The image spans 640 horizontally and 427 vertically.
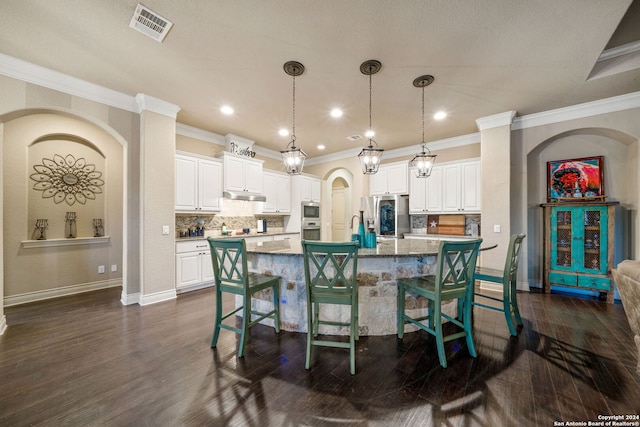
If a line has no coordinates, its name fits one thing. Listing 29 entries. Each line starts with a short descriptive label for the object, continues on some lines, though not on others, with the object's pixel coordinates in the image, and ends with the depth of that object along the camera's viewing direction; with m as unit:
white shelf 3.73
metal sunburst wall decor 3.92
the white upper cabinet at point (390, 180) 5.57
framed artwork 4.00
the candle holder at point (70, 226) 4.14
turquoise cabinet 3.66
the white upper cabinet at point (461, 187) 4.77
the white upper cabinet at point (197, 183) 4.22
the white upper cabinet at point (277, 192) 5.72
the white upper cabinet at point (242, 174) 4.84
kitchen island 2.55
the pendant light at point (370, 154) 2.81
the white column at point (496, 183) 4.14
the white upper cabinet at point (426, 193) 5.18
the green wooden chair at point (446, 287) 2.07
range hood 4.82
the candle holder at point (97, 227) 4.41
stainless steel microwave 6.30
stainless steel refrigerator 5.44
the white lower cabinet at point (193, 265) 4.05
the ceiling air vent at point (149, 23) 2.13
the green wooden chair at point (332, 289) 1.95
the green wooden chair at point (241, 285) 2.24
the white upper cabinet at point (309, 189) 6.31
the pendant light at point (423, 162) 3.19
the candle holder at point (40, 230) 3.84
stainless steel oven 6.28
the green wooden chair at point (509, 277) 2.62
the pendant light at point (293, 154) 2.84
